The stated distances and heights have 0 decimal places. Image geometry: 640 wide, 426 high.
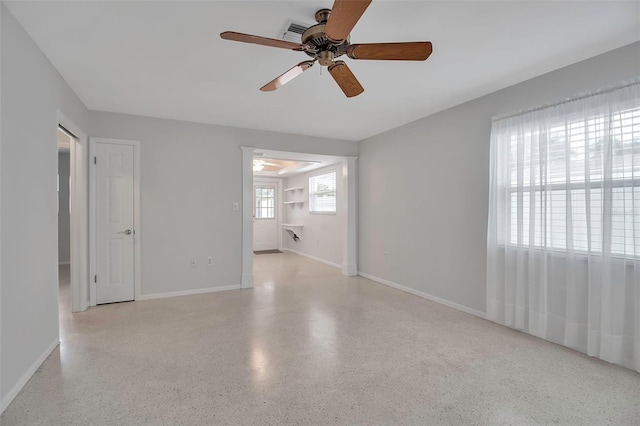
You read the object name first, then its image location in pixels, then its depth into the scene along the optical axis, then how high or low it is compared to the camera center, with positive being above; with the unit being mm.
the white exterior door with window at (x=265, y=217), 8914 -163
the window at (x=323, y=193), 6797 +431
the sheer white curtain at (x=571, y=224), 2363 -107
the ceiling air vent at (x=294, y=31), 2096 +1295
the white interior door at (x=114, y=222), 3895 -143
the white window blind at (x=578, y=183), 2348 +255
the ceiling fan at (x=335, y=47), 1636 +984
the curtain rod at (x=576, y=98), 2337 +990
